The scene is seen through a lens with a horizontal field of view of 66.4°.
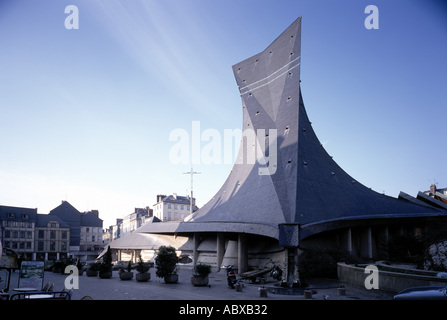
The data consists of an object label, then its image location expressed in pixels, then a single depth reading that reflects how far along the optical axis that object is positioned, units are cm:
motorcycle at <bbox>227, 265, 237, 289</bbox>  1808
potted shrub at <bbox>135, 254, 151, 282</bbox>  2188
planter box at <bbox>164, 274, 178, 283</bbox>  2066
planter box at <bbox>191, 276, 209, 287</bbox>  1935
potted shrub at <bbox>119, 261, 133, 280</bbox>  2279
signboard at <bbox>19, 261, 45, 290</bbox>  1217
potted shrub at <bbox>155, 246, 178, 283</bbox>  2034
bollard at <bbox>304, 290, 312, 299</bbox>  1435
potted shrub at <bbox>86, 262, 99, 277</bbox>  2611
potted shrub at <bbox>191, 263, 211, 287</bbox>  1936
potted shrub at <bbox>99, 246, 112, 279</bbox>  2497
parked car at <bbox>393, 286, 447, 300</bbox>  885
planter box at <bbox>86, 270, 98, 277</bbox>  2671
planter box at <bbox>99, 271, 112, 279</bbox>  2497
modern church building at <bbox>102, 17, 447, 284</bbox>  2677
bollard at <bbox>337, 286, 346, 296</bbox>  1531
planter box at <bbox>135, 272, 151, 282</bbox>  2186
